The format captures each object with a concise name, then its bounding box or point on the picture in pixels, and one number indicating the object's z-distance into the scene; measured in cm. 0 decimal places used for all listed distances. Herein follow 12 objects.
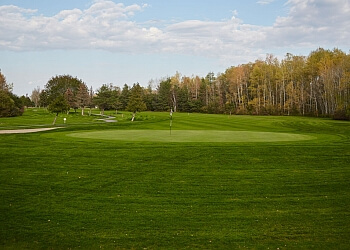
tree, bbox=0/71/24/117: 6550
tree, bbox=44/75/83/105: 9925
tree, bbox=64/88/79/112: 8661
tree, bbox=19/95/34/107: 12341
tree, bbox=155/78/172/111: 11069
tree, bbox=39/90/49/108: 10189
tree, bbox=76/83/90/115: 8356
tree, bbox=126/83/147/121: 5360
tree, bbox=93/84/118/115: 8450
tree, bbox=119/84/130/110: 10686
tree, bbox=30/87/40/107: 16314
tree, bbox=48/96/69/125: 4203
